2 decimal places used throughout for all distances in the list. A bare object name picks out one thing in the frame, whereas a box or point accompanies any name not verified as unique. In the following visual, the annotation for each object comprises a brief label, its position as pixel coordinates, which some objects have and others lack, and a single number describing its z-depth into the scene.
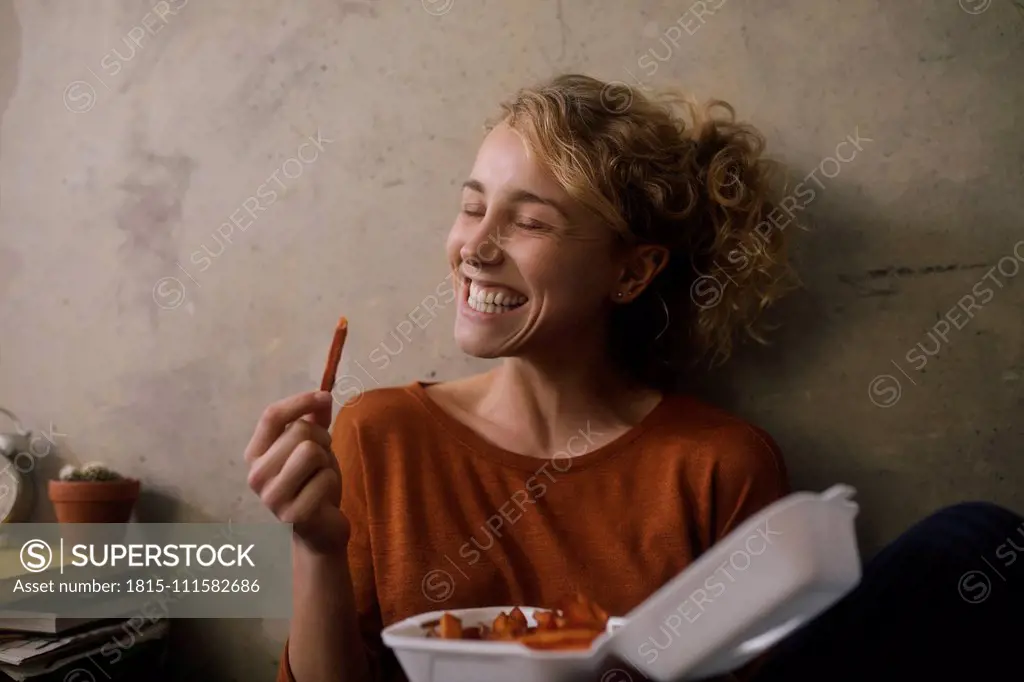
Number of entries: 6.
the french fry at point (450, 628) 0.71
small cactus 1.16
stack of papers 0.99
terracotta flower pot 1.13
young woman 0.94
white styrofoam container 0.55
